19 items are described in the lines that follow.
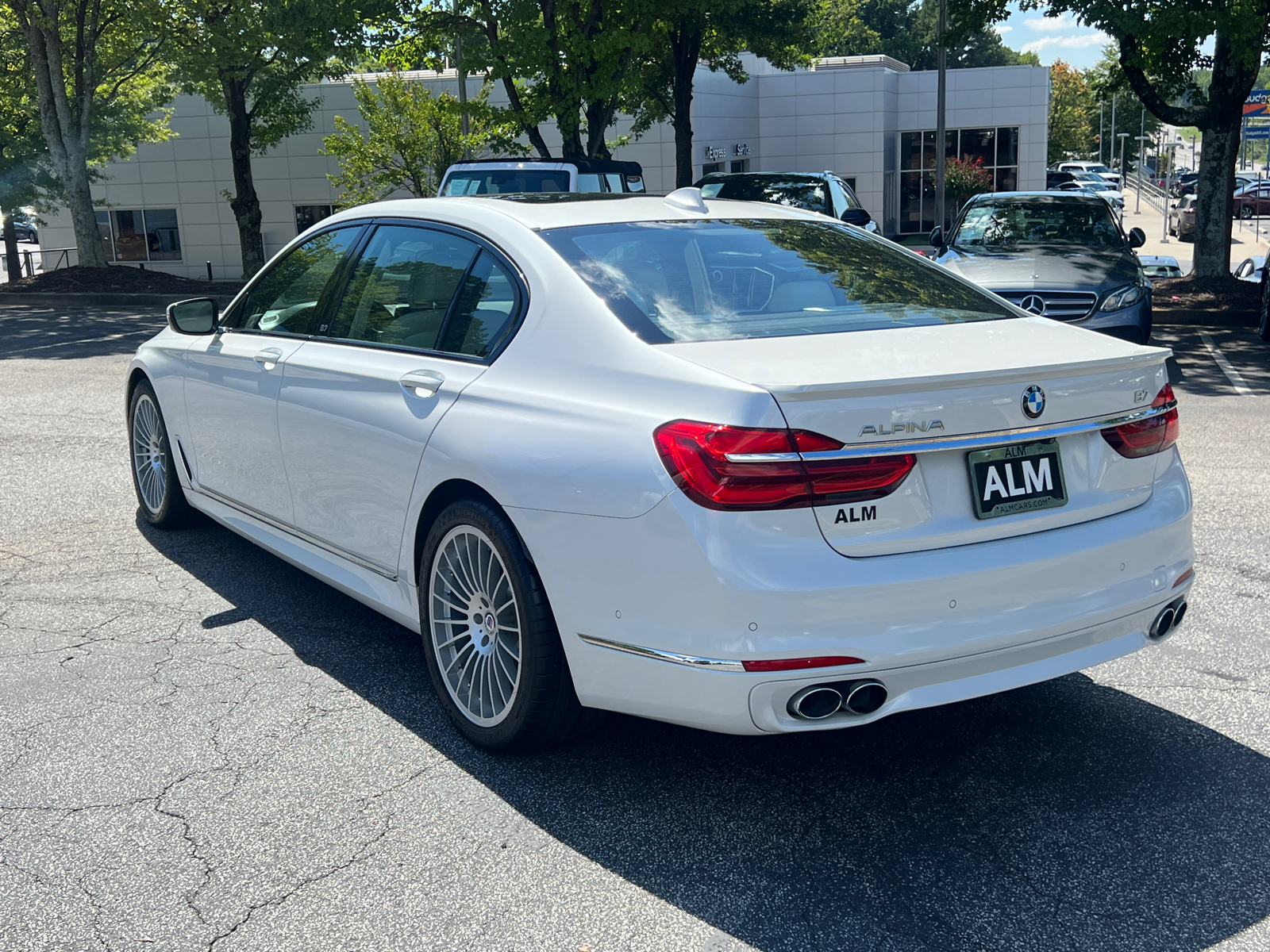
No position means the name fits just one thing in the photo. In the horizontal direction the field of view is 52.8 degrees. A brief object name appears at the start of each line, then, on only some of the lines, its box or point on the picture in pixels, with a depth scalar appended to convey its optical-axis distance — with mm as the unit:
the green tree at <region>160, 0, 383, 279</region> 20672
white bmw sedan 3141
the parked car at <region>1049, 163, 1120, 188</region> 69625
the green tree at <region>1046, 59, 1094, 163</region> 79125
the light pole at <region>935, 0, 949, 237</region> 26969
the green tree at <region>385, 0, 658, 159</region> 20062
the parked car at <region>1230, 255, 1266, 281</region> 16609
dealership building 35094
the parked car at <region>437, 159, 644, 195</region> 15383
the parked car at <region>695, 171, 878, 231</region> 16281
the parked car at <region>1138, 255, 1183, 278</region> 19719
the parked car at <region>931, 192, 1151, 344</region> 10938
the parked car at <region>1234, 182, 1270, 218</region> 47688
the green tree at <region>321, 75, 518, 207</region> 27422
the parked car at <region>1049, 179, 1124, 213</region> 50312
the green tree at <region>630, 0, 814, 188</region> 23125
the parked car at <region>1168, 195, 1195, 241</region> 41656
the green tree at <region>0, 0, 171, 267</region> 24000
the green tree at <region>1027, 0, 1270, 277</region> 15203
